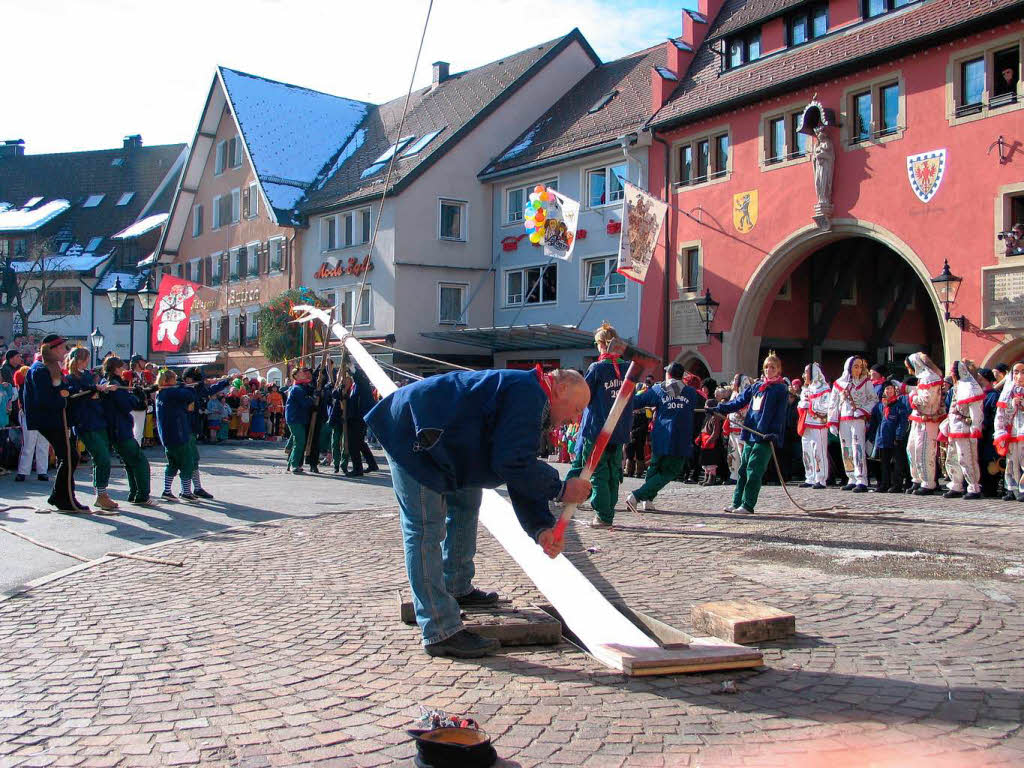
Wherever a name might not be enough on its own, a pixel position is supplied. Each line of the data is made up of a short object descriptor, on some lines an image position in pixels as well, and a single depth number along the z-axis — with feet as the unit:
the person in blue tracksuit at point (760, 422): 36.29
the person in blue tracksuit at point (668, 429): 35.94
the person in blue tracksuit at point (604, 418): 32.76
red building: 65.16
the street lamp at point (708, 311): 85.87
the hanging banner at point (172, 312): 73.67
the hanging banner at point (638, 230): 79.71
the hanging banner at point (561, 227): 81.76
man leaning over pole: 15.97
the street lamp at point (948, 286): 66.13
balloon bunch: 82.87
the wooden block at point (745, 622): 17.17
